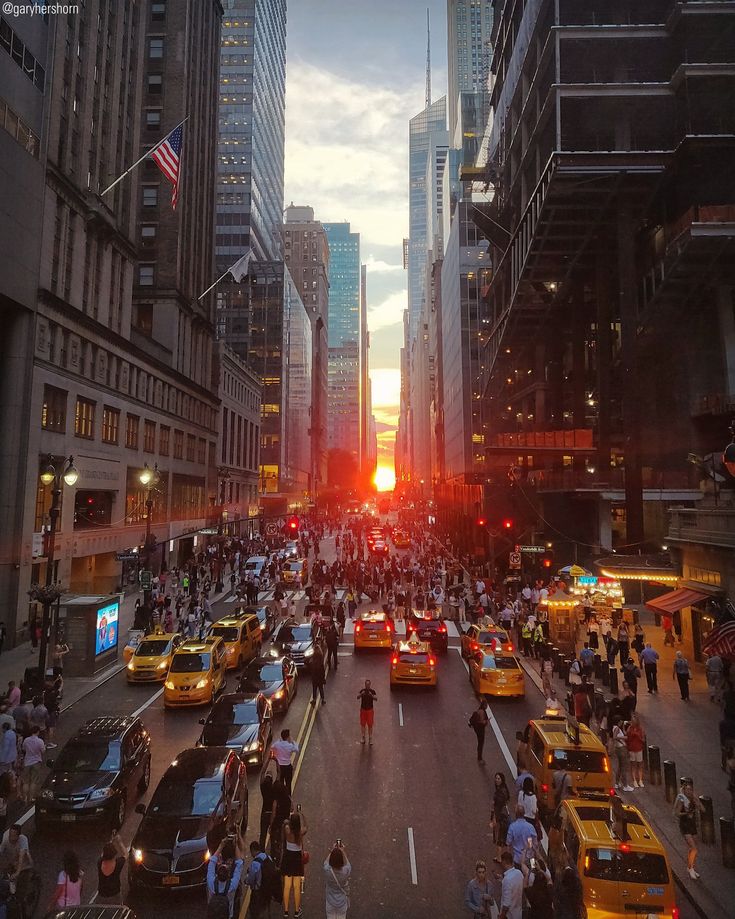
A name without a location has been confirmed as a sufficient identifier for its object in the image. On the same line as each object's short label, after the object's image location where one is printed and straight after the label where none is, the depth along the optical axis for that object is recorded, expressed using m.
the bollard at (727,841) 9.45
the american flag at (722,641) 15.45
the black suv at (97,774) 9.92
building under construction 37.12
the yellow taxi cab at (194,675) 16.56
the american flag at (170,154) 27.81
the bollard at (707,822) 10.25
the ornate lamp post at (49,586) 17.00
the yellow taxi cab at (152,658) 19.44
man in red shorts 13.93
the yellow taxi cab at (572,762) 10.50
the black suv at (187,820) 8.30
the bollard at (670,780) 11.65
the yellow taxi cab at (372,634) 23.39
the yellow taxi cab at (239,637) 20.85
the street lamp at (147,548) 25.70
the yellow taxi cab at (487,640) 19.54
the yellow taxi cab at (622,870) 7.43
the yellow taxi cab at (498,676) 17.80
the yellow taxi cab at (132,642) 22.53
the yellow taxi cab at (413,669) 18.52
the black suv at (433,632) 23.89
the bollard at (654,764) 12.52
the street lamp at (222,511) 41.01
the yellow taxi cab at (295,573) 39.19
